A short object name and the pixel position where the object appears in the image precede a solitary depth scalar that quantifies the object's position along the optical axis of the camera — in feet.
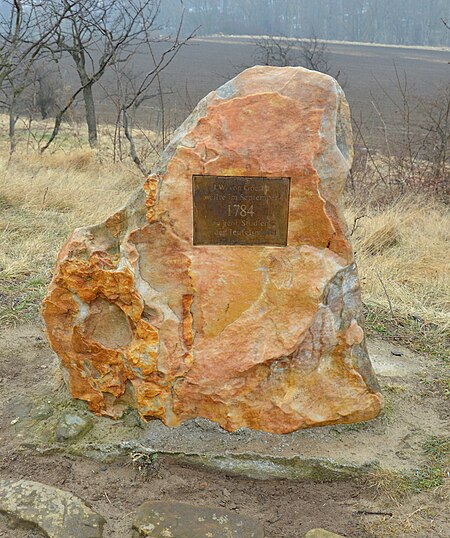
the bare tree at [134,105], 25.00
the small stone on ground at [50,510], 7.70
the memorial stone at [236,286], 8.57
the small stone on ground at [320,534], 7.66
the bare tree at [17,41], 23.07
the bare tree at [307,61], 35.12
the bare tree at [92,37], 26.89
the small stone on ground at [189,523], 7.70
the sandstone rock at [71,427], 9.17
